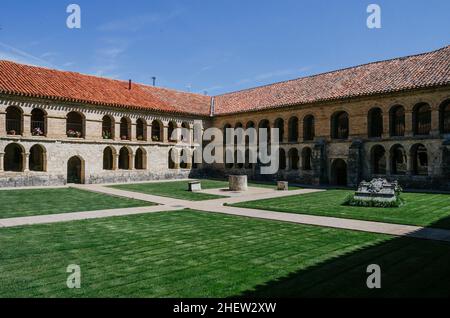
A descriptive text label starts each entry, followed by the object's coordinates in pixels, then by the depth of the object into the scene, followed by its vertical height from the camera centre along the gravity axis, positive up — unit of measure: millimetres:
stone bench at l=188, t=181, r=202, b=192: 22109 -1296
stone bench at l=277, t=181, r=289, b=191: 23281 -1334
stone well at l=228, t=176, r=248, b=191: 22266 -1095
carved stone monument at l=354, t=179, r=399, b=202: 14992 -1113
